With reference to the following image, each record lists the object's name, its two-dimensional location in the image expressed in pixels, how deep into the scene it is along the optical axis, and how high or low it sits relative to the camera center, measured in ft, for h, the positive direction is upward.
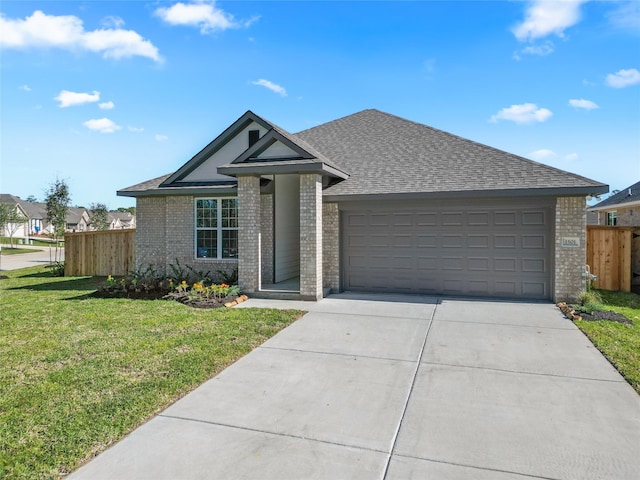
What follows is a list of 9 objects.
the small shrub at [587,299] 29.46 -4.81
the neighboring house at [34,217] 215.55 +11.51
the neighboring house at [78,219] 214.69 +9.84
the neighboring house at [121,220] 247.50 +11.31
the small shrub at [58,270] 54.24 -4.72
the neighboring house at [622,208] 63.52 +5.11
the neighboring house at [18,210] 195.72 +13.71
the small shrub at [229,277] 38.88 -4.07
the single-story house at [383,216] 31.30 +1.83
